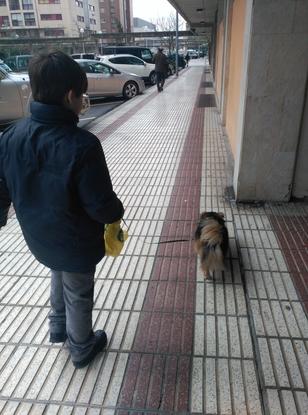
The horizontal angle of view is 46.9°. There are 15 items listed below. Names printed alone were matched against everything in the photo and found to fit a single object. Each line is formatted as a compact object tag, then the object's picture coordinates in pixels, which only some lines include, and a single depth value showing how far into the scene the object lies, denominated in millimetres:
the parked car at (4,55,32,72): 25773
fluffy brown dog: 2764
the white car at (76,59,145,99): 13062
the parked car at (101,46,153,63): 23234
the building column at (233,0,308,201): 3307
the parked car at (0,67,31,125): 8086
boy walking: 1534
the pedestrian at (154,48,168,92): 14031
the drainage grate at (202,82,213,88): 17380
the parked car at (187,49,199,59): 67075
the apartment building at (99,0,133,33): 96375
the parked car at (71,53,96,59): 19864
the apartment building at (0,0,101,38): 71438
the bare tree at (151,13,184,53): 47825
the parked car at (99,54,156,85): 17991
